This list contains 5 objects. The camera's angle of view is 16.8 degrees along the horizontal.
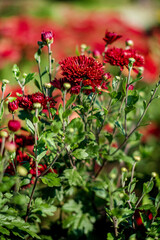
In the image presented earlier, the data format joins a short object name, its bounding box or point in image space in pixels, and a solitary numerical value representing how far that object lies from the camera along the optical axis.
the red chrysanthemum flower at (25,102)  0.65
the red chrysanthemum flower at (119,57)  0.68
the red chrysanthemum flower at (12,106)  0.65
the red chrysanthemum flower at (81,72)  0.64
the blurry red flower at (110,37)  0.71
